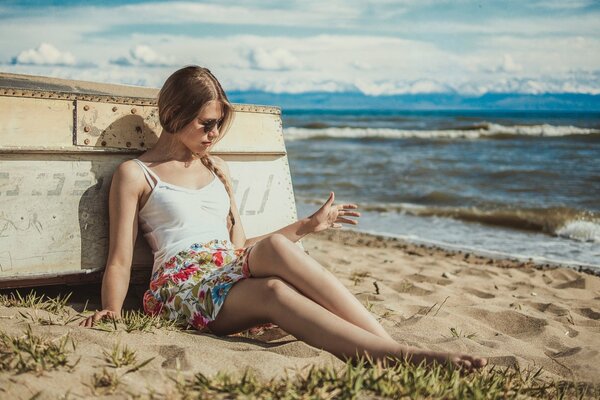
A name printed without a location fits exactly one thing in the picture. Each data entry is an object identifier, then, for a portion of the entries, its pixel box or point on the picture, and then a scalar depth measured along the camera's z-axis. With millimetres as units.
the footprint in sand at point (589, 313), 4232
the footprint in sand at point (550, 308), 4293
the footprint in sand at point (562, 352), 3250
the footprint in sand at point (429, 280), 5188
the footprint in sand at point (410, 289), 4694
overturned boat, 3346
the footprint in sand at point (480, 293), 4728
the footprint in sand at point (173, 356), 2533
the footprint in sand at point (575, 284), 5254
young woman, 2744
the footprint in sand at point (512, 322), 3781
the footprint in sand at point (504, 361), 2977
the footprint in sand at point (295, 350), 2764
